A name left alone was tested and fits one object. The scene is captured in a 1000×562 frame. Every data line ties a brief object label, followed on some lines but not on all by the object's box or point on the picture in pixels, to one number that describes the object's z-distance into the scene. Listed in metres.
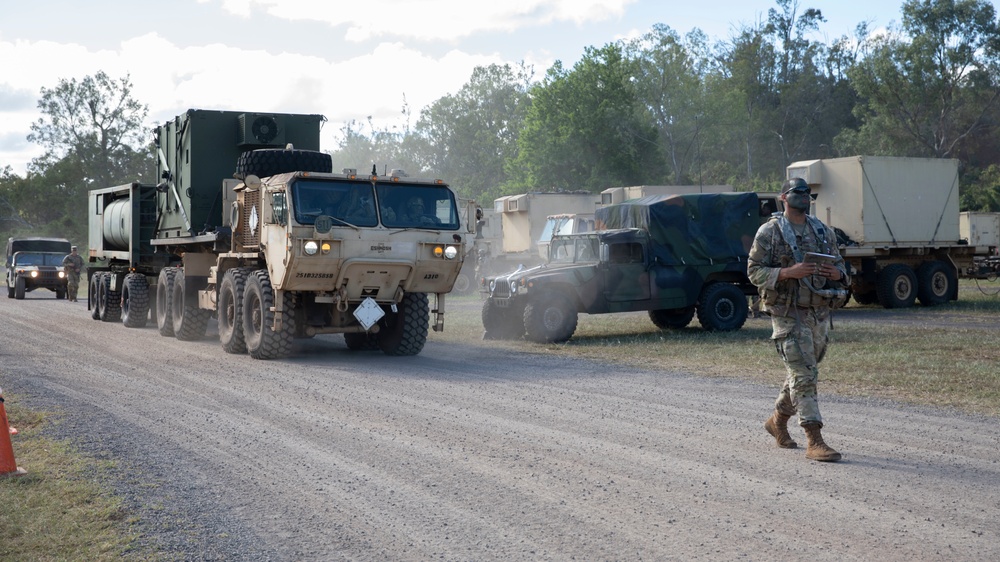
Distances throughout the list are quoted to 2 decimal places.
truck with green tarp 16.83
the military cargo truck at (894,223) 23.88
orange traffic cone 6.83
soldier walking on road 7.09
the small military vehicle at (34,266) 34.97
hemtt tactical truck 13.71
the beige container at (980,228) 37.88
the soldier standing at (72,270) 33.03
